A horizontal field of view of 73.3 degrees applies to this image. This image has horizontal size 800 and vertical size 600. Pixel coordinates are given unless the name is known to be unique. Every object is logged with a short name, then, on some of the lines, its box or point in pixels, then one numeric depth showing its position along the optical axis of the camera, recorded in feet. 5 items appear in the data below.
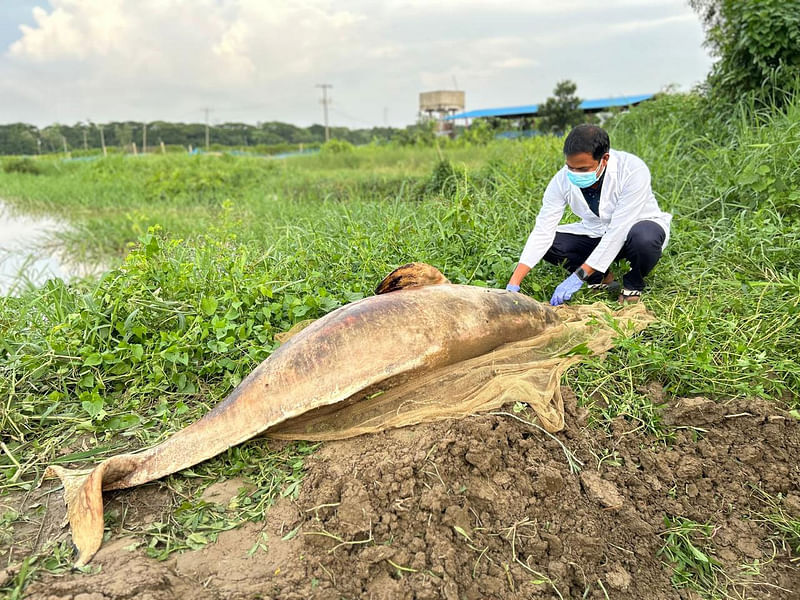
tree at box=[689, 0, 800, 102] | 18.25
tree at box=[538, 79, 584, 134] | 62.13
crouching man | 10.75
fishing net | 8.05
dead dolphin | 7.14
